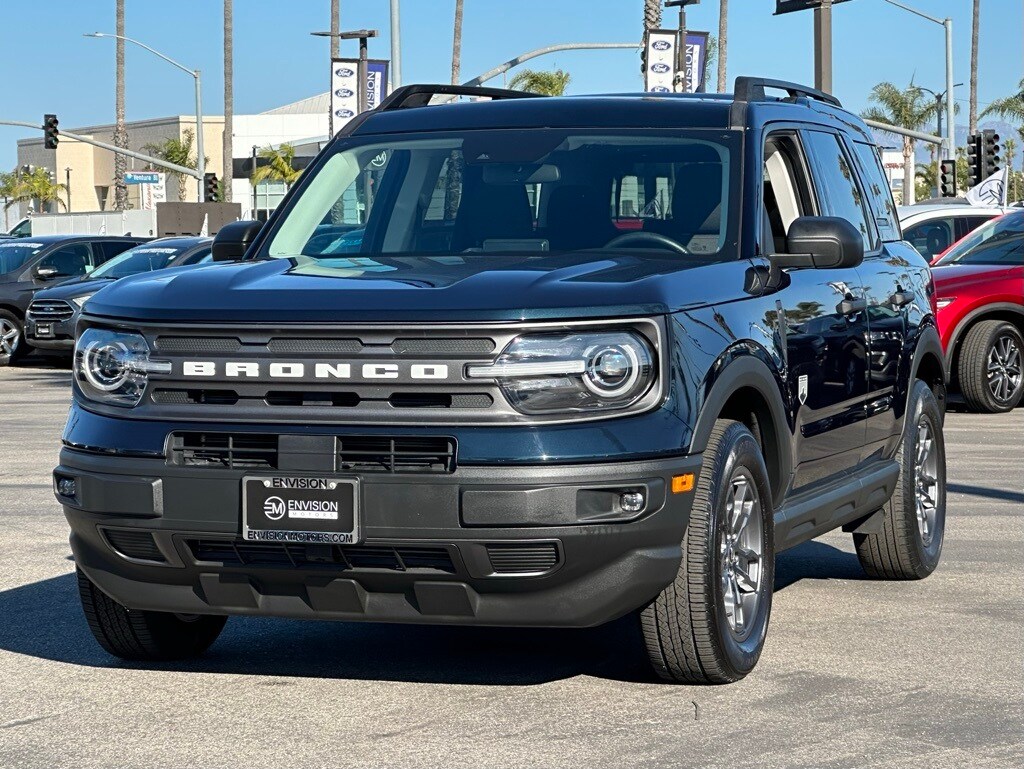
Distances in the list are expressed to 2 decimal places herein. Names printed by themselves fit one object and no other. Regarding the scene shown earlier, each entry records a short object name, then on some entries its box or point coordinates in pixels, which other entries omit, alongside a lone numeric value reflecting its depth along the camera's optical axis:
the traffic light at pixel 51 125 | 53.12
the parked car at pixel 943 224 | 18.86
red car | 16.20
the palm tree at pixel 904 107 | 81.25
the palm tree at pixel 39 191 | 105.94
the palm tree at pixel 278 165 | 77.94
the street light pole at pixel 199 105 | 52.30
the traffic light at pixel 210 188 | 54.57
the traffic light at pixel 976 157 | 42.47
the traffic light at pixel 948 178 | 45.03
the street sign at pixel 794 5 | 25.42
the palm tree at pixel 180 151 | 91.88
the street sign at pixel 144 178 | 58.97
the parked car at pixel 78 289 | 23.02
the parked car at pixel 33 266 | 25.25
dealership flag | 28.09
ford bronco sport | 5.05
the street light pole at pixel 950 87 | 45.99
